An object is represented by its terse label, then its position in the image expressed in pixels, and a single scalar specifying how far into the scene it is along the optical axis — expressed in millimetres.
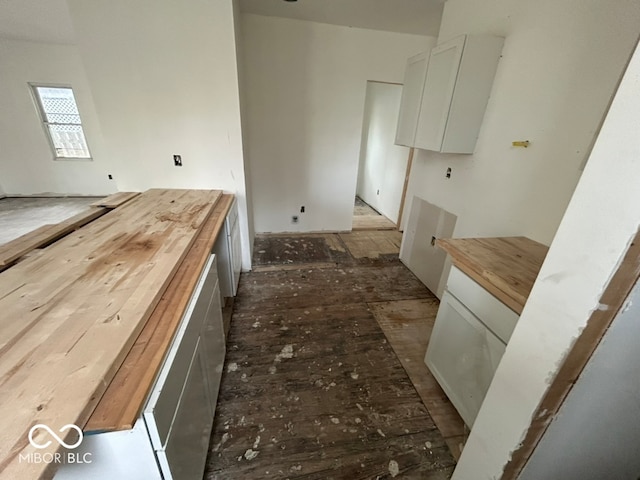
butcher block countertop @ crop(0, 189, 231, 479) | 548
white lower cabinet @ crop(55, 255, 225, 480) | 670
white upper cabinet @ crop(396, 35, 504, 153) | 1816
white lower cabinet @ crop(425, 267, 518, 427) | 1230
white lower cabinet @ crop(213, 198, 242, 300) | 2092
